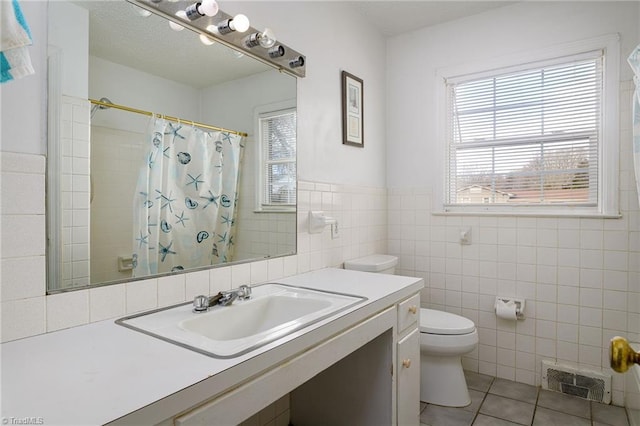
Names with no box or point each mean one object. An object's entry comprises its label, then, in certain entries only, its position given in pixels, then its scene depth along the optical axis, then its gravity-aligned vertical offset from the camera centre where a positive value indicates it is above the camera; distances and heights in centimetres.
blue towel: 69 +32
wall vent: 216 -105
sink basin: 97 -35
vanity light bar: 135 +76
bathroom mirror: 110 +23
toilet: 210 -88
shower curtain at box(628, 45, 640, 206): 167 +47
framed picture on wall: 239 +69
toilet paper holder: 240 -62
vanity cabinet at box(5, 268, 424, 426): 68 -36
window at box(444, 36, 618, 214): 223 +49
